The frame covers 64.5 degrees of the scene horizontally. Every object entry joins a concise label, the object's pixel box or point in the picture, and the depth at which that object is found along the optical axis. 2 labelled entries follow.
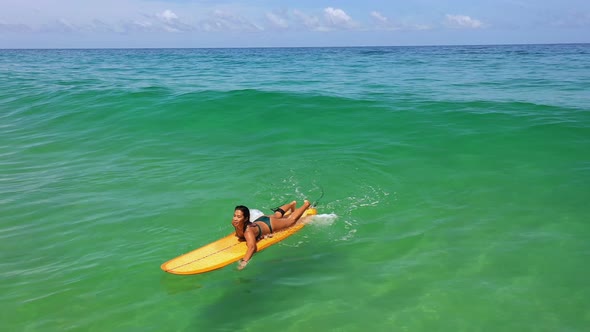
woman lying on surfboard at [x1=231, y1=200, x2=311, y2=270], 7.12
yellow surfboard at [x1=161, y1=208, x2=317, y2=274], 6.62
